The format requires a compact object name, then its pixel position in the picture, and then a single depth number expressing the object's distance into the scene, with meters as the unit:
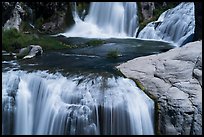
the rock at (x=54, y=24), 20.79
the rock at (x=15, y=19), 18.72
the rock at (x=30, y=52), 12.90
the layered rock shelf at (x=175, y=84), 8.81
